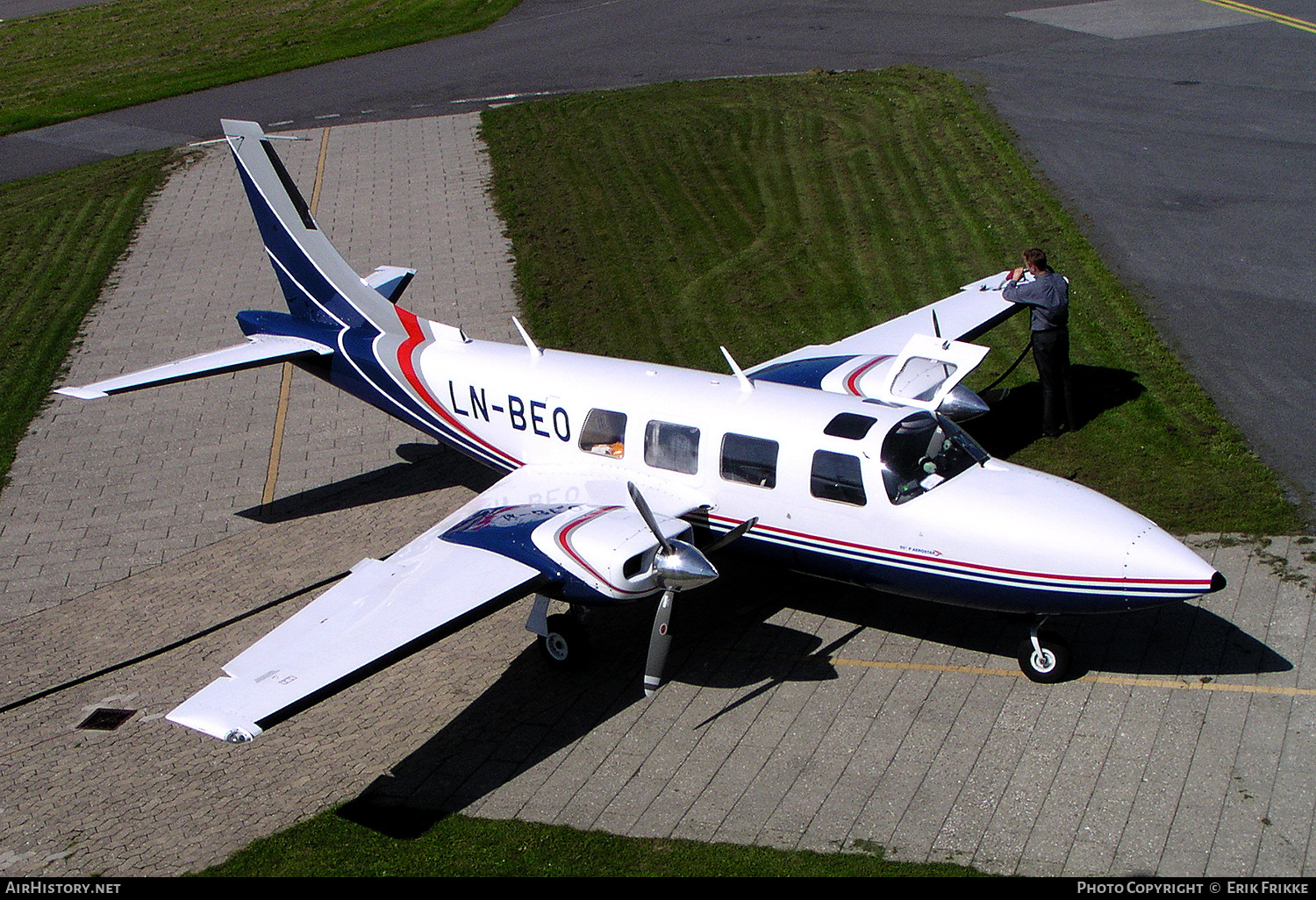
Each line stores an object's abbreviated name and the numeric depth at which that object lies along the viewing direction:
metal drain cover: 13.56
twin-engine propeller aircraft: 11.95
